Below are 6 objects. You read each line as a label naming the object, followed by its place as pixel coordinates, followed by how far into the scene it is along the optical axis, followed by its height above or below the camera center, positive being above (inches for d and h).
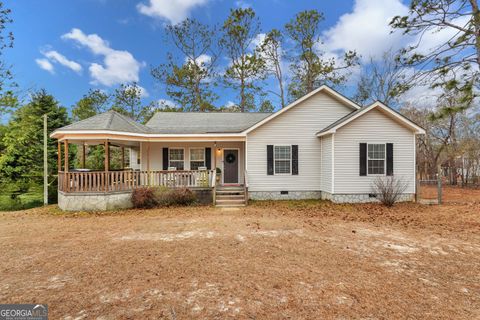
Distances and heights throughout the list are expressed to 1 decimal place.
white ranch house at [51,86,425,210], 406.9 +11.0
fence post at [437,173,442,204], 426.1 -63.1
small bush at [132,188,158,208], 406.0 -63.3
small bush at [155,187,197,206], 414.9 -62.8
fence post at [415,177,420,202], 432.1 -54.6
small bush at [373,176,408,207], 399.9 -51.7
